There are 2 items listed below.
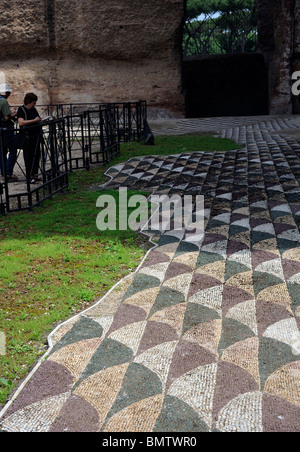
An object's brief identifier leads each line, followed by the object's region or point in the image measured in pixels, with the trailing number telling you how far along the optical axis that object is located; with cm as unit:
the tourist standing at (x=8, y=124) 677
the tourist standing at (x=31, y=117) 675
